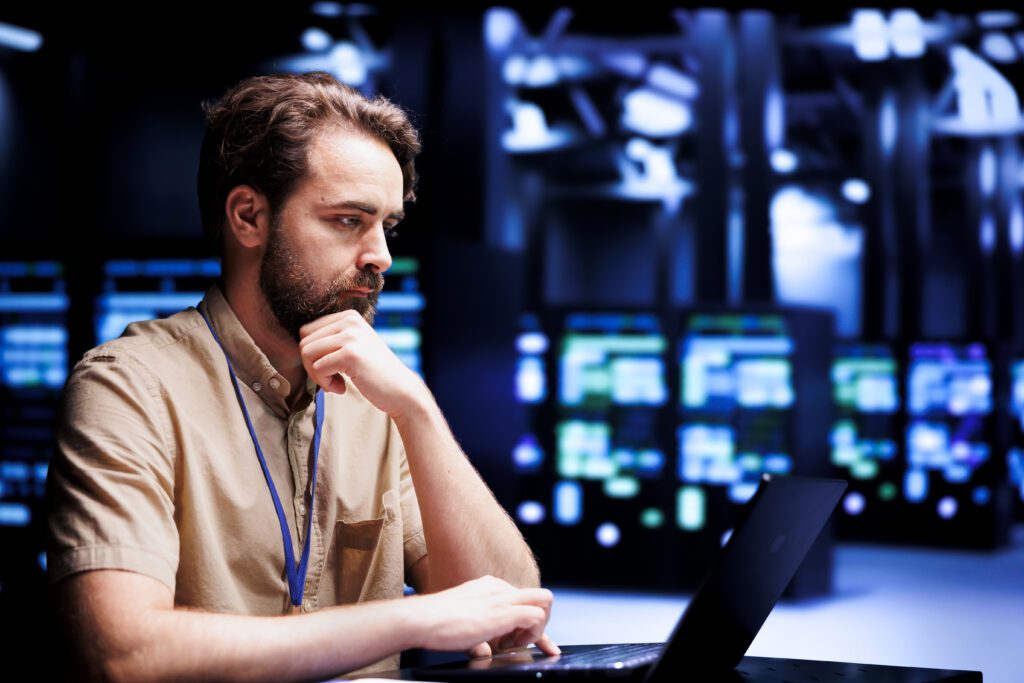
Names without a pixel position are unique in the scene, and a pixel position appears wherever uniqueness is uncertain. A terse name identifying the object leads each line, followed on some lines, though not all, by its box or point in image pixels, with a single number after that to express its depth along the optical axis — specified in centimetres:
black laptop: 146
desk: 174
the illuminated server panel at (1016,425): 1113
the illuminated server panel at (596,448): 771
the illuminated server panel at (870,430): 1002
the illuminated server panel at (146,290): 532
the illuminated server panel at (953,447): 984
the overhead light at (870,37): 1076
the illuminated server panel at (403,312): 514
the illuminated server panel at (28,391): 548
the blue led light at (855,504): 1045
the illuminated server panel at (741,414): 747
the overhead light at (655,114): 1575
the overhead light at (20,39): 705
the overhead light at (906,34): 1044
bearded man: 166
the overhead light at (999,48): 1135
